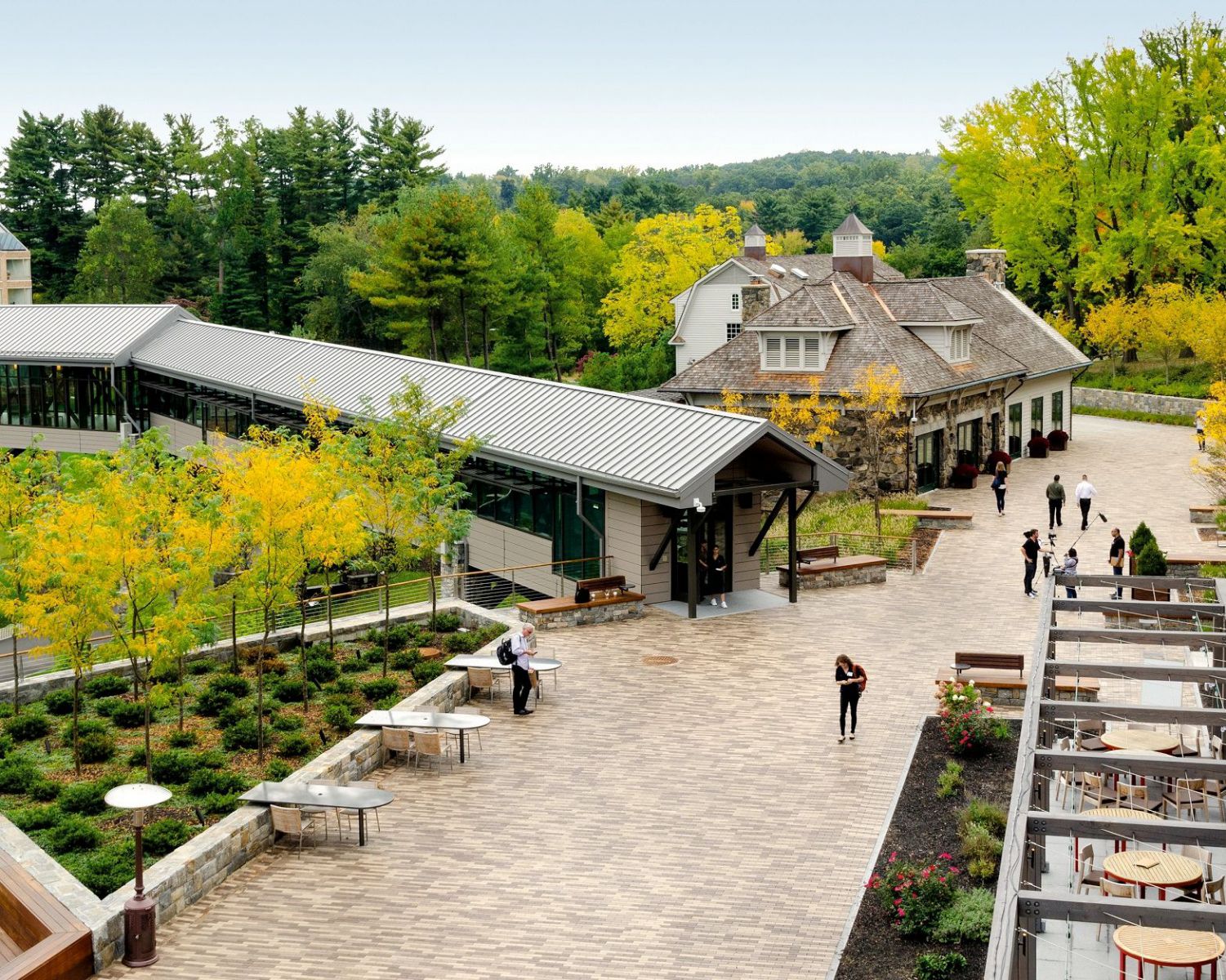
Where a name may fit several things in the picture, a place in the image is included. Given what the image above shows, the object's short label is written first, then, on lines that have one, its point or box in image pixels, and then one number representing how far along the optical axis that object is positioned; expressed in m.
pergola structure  10.38
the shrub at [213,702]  22.31
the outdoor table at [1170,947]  10.30
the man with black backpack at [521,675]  22.34
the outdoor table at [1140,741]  16.19
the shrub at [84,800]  18.31
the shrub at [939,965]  13.83
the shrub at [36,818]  17.69
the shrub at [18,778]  19.02
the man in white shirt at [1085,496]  36.94
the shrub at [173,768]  19.31
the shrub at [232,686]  23.27
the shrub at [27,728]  21.25
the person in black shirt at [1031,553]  30.31
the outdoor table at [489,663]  22.95
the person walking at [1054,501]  36.58
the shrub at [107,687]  23.22
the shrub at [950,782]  18.55
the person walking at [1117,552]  30.17
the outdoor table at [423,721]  20.31
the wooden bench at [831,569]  31.75
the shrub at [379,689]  22.89
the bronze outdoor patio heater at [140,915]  14.45
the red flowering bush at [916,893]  14.79
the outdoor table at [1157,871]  12.37
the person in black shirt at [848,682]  20.42
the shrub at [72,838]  17.02
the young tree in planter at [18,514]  20.42
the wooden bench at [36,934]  13.75
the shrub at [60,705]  22.50
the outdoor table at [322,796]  17.48
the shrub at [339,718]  21.39
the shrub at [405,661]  24.50
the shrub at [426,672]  23.67
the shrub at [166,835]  17.02
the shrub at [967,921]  14.53
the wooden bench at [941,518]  39.22
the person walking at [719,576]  29.72
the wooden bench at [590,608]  27.59
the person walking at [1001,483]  40.28
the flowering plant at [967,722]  20.14
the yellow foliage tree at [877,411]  43.09
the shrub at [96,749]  20.20
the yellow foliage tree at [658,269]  79.94
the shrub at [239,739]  20.64
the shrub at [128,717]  21.92
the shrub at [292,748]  20.42
